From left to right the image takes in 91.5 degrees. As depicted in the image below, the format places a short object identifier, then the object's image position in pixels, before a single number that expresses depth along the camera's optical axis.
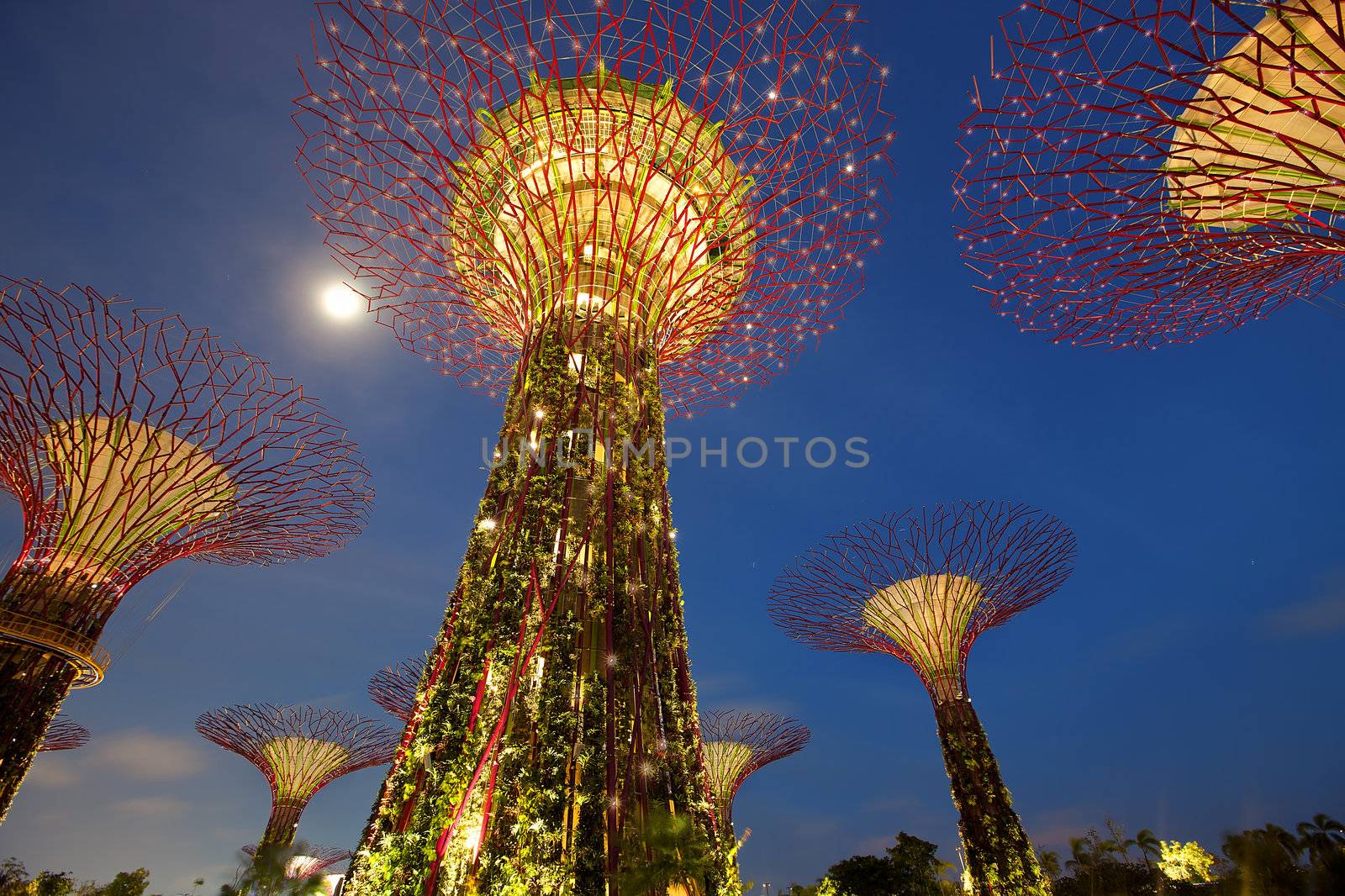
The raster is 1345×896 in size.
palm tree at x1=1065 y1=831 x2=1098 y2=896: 24.30
